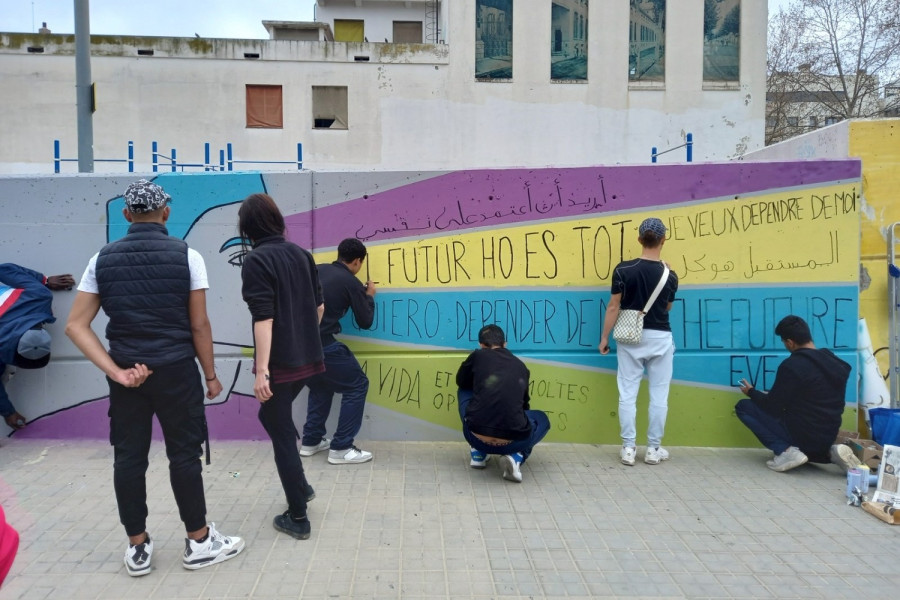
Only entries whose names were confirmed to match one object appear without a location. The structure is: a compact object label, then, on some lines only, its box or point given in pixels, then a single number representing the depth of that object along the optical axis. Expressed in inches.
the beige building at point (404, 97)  1091.9
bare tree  1112.8
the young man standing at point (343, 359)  201.6
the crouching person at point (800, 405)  195.8
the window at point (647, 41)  1166.3
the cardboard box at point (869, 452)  193.3
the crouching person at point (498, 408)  183.6
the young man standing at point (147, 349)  130.4
